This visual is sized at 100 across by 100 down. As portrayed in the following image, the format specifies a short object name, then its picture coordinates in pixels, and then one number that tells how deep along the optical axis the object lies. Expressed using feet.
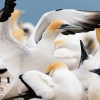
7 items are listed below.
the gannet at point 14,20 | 71.61
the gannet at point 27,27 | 96.85
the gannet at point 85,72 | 39.93
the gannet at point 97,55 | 43.80
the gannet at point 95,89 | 37.76
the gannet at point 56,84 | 37.58
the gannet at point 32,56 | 44.98
